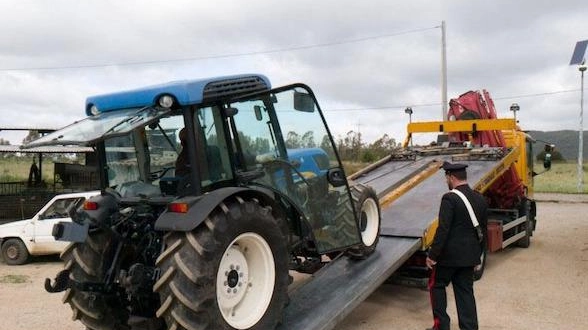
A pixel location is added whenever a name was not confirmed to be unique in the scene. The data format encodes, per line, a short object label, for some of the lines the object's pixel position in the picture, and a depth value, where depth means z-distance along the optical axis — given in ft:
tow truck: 18.31
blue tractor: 12.74
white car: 34.50
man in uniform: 17.85
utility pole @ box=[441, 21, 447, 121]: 72.45
